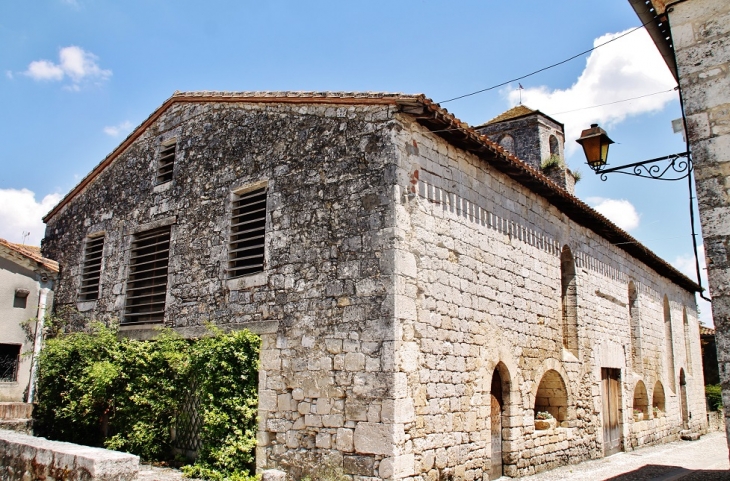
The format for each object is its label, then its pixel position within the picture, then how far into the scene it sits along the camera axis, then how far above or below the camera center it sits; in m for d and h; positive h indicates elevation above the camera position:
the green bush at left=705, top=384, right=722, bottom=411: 23.83 -0.94
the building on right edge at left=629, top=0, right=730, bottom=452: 4.55 +2.02
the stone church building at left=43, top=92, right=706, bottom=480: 7.46 +1.45
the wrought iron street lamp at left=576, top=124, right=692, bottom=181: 6.89 +2.58
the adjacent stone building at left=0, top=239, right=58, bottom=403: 11.67 +1.02
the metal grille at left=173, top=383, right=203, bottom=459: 9.46 -0.94
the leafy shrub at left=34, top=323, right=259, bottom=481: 8.39 -0.44
